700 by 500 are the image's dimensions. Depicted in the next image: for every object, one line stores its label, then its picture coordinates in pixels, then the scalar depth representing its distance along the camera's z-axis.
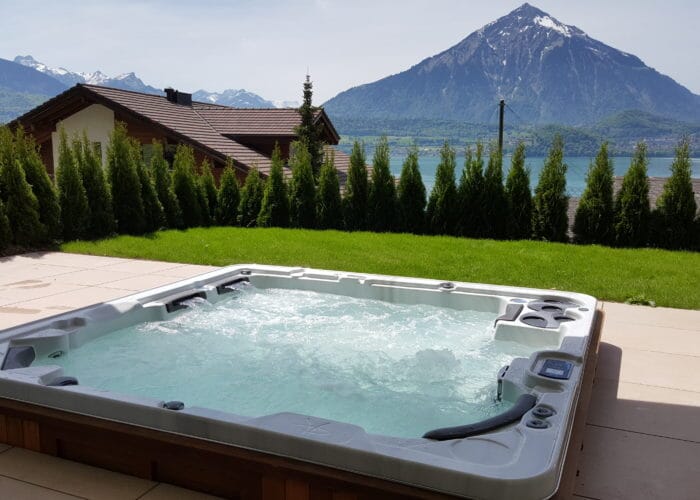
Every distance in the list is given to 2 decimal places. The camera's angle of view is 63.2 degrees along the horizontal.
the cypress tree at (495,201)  8.52
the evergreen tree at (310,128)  15.51
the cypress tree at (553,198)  8.27
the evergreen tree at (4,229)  7.30
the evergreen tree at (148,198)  9.12
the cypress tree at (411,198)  9.05
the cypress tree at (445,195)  8.80
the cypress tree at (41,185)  7.77
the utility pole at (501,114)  14.48
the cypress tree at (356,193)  9.35
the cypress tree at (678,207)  7.66
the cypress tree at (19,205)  7.48
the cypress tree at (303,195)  9.59
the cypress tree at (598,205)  8.05
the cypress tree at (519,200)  8.46
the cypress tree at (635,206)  7.86
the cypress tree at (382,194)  9.19
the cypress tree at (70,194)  8.17
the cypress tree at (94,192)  8.46
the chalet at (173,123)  14.24
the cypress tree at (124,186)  8.81
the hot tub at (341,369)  1.89
